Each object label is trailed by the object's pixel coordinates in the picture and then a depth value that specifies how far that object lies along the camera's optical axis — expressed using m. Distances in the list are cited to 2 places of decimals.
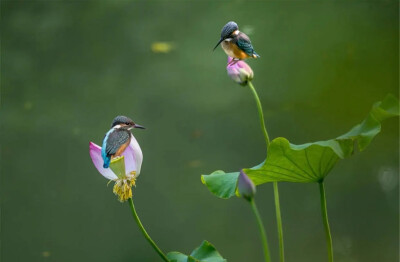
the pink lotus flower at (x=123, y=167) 13.06
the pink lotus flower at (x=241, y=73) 13.10
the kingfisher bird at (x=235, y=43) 13.14
